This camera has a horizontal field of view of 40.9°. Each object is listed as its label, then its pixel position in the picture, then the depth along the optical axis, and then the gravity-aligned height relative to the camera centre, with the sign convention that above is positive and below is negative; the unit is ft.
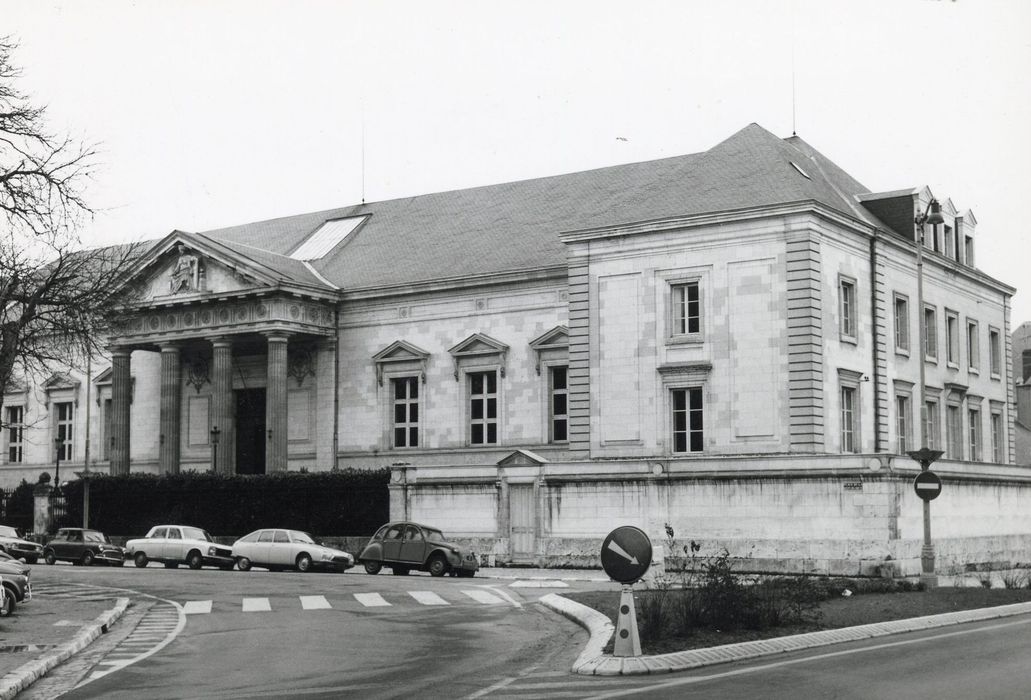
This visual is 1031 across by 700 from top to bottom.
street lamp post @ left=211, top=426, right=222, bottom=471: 176.35 +4.23
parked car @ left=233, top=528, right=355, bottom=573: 130.52 -7.38
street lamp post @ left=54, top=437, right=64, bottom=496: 182.60 +1.04
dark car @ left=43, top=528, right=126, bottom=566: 148.66 -7.76
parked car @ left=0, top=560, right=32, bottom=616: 77.46 -6.31
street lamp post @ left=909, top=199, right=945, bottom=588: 100.89 +0.65
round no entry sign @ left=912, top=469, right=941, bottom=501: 101.55 -0.99
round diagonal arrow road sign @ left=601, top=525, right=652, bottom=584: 53.21 -3.12
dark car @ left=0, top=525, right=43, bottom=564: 150.92 -7.74
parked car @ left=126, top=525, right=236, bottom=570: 139.85 -7.44
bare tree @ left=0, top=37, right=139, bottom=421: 89.76 +12.87
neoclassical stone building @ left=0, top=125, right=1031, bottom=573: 125.49 +13.41
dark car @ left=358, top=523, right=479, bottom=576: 122.62 -7.02
